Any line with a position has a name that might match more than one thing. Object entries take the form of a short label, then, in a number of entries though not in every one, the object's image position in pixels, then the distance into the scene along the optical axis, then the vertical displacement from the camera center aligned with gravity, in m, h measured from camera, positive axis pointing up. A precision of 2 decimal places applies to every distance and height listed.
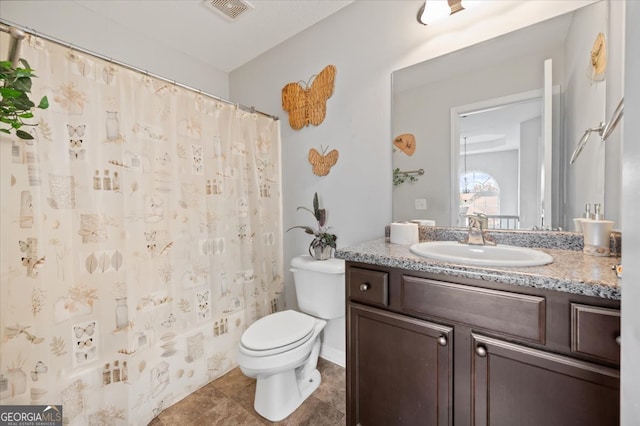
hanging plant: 0.73 +0.33
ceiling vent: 1.64 +1.28
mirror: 1.08 +0.36
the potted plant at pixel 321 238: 1.74 -0.23
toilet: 1.29 -0.71
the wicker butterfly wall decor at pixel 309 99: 1.80 +0.77
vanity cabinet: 0.69 -0.49
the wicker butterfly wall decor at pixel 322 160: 1.80 +0.31
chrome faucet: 1.23 -0.15
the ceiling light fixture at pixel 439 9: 1.31 +0.97
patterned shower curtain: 1.08 -0.17
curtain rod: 0.96 +0.71
